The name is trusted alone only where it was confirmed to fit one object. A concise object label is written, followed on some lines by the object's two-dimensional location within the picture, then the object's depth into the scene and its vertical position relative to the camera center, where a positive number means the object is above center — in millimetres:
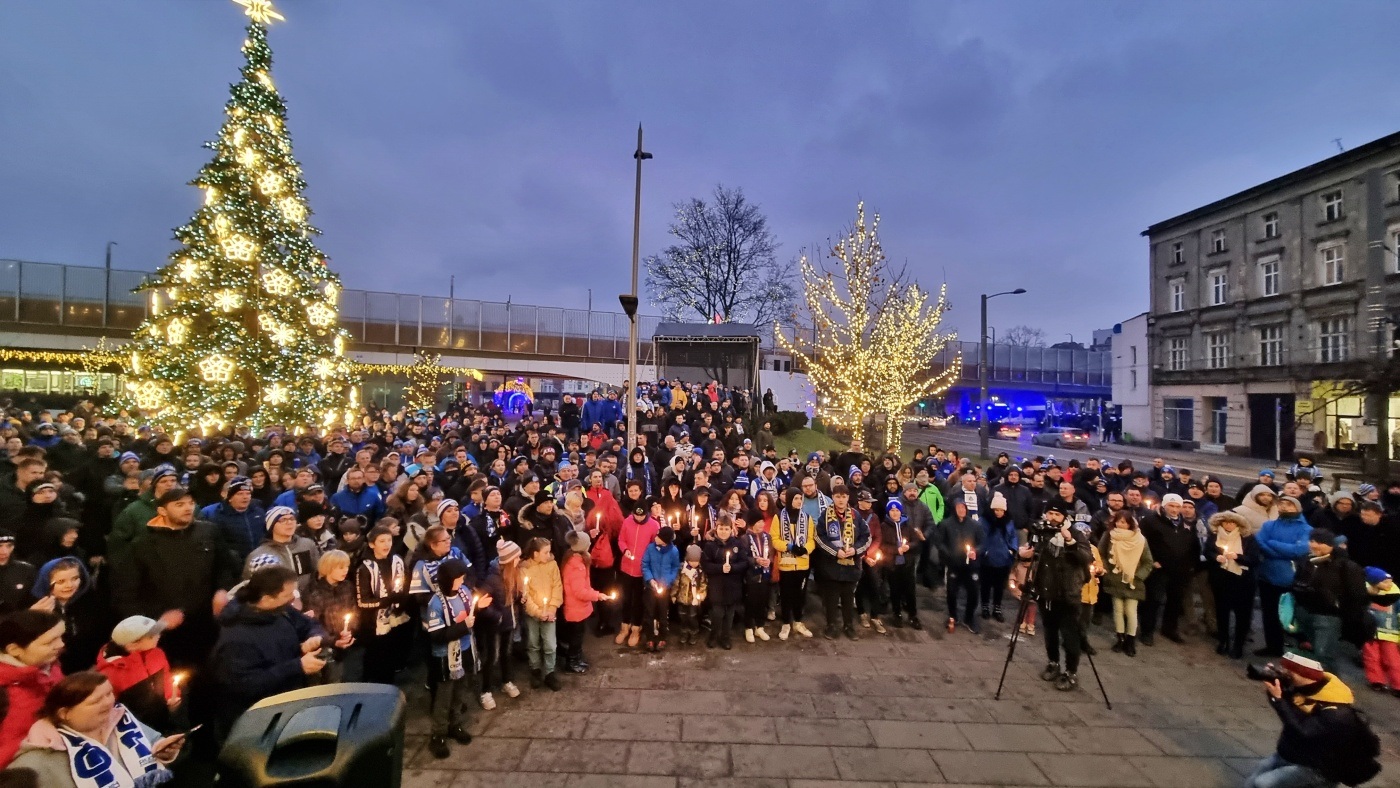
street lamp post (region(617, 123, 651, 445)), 12070 +1885
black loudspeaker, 1972 -1187
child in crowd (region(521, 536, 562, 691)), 5738 -1924
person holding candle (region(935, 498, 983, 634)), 7426 -1780
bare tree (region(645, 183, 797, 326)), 38750 +9080
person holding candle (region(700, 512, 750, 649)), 6859 -1930
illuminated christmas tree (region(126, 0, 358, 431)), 13227 +2411
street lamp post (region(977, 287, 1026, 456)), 20531 +197
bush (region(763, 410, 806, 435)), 23722 -566
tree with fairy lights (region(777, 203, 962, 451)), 17234 +2071
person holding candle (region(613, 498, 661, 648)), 6910 -1752
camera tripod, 6023 -1786
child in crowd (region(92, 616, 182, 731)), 3244 -1522
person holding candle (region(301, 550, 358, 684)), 4508 -1553
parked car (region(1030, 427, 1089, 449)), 35500 -1619
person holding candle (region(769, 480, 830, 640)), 7293 -1809
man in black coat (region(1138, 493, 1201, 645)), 7168 -1783
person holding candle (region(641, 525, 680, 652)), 6711 -1947
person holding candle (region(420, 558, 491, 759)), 4727 -1935
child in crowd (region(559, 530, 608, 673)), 6012 -1984
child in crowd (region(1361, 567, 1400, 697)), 5688 -2175
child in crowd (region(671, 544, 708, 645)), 6852 -2142
